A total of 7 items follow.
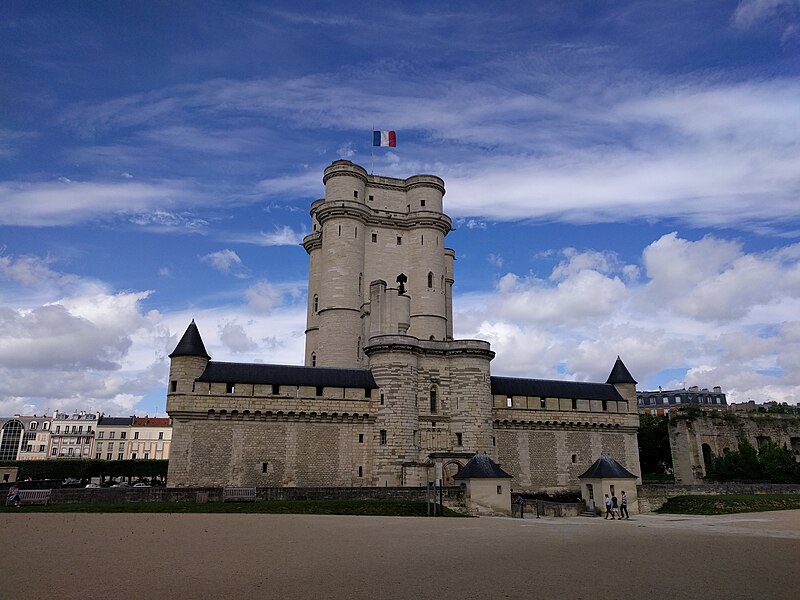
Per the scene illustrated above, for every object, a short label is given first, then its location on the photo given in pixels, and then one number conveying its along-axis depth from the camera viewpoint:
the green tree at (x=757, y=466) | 44.03
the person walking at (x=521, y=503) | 30.10
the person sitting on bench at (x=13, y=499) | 25.12
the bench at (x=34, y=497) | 25.62
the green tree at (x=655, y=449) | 59.03
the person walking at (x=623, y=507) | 29.49
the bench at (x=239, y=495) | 27.05
